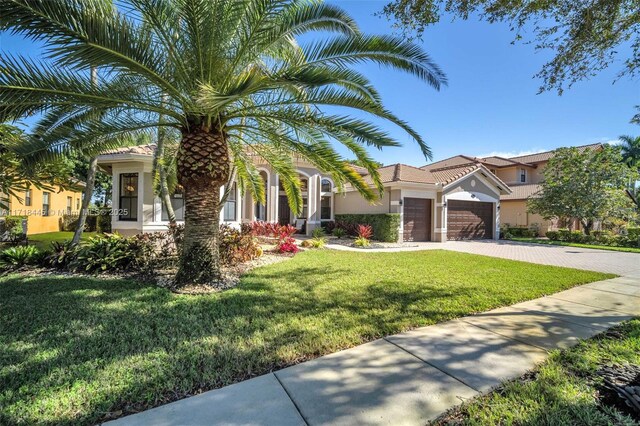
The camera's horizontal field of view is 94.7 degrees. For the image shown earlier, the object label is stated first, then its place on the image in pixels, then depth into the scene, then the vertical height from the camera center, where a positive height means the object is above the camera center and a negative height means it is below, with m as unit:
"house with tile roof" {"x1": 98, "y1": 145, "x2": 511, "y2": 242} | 15.50 +1.13
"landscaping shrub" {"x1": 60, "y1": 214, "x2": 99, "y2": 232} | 22.72 -0.46
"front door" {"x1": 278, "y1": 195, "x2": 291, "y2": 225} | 21.84 +0.57
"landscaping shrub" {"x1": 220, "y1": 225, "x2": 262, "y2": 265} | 8.89 -0.91
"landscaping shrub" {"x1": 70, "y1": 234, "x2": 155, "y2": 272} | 7.89 -1.03
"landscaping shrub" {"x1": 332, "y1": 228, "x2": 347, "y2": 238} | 18.58 -0.84
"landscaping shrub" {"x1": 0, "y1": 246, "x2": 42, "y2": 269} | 8.16 -1.17
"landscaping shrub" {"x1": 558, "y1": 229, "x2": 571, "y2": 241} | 20.64 -0.93
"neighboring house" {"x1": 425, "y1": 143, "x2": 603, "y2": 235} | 26.33 +4.46
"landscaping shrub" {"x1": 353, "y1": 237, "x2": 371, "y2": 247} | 14.73 -1.16
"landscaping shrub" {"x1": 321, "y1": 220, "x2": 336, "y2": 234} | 20.17 -0.47
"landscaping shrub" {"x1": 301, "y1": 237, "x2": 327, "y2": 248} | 13.83 -1.17
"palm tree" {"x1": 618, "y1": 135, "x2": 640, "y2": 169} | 33.24 +8.68
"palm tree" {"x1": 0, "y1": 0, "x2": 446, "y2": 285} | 4.54 +2.52
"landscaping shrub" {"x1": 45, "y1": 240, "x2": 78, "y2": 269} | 8.11 -1.15
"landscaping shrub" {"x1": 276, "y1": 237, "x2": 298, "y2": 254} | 11.84 -1.12
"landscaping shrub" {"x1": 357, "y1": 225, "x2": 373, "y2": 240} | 15.85 -0.66
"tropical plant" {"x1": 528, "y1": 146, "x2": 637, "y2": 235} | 18.92 +2.28
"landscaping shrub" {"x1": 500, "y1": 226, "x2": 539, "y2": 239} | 24.44 -0.88
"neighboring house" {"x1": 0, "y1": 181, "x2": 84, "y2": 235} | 19.12 +0.46
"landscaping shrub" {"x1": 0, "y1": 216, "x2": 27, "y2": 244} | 13.07 -0.70
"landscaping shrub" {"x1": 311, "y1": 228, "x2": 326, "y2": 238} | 17.59 -0.84
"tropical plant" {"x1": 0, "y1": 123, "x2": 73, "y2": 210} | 6.98 +1.17
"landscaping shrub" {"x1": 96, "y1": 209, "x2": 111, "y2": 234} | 16.89 -0.43
